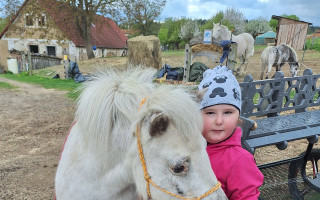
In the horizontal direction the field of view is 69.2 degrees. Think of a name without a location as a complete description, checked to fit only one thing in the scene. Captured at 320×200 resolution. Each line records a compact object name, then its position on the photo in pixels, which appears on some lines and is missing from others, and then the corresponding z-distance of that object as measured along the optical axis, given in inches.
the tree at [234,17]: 1905.8
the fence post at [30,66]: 628.4
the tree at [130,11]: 698.2
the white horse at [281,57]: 412.2
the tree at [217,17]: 1884.6
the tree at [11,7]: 616.1
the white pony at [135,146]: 47.4
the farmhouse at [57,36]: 671.1
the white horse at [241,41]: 493.0
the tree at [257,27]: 1959.2
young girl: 61.2
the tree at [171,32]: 2069.4
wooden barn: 585.3
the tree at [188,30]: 1898.4
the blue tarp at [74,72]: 510.3
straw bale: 419.2
